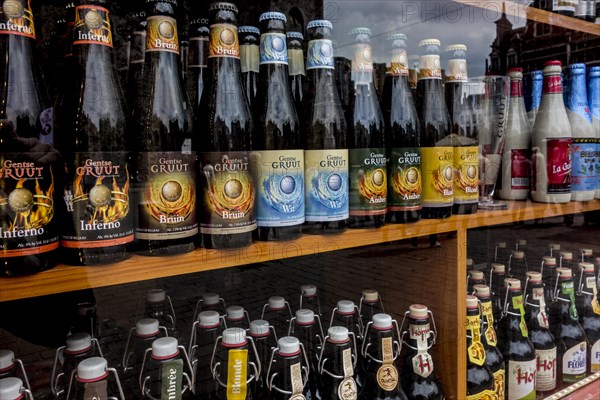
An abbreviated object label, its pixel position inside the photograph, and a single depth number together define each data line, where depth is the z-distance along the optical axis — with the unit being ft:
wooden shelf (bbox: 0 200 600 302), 2.16
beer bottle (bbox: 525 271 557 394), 4.69
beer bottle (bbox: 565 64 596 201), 4.73
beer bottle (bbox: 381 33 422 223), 3.56
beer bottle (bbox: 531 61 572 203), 4.58
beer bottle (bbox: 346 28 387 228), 3.34
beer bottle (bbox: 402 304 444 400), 3.74
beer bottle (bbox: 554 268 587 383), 4.90
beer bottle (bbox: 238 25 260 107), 3.19
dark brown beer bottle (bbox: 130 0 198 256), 2.52
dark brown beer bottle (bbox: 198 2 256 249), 2.70
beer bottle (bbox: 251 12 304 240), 2.93
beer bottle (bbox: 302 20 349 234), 3.14
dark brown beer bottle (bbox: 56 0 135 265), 2.30
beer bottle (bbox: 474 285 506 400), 4.26
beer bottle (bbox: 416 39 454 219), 3.73
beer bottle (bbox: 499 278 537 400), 4.41
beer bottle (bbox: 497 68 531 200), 4.77
